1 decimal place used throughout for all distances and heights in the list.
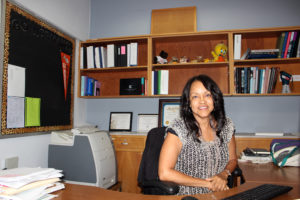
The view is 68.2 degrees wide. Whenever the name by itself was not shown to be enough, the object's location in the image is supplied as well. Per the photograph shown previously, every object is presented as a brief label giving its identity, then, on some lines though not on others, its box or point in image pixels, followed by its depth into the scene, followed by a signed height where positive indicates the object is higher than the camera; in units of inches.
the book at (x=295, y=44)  89.2 +25.5
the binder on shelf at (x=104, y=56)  103.7 +23.4
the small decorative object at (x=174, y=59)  101.1 +21.2
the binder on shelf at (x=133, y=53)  100.6 +23.9
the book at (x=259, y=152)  68.4 -14.1
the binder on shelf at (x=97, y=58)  104.0 +22.2
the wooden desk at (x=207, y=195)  34.3 -14.3
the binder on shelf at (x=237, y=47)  93.1 +25.0
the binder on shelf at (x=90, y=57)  104.6 +22.8
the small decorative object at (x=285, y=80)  91.9 +11.0
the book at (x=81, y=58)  105.5 +22.5
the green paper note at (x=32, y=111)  73.0 -2.2
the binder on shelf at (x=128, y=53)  101.5 +24.1
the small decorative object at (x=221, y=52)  96.3 +23.6
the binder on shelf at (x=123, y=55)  101.7 +23.2
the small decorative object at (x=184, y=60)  99.3 +20.8
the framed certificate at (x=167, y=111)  103.6 -2.4
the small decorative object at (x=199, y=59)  98.8 +21.1
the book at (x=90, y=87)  105.8 +8.8
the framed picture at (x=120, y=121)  108.8 -7.8
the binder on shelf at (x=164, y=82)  97.8 +10.5
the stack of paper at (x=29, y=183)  31.7 -12.0
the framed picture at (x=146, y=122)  106.3 -7.8
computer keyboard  33.1 -13.6
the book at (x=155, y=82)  98.6 +10.6
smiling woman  49.0 -9.2
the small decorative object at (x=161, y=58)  99.4 +21.5
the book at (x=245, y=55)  92.1 +21.7
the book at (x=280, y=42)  91.4 +27.0
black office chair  49.1 -14.6
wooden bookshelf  93.9 +19.5
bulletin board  66.7 +10.4
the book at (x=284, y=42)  90.6 +26.7
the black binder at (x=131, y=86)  102.9 +9.2
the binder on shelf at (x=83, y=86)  104.8 +9.0
